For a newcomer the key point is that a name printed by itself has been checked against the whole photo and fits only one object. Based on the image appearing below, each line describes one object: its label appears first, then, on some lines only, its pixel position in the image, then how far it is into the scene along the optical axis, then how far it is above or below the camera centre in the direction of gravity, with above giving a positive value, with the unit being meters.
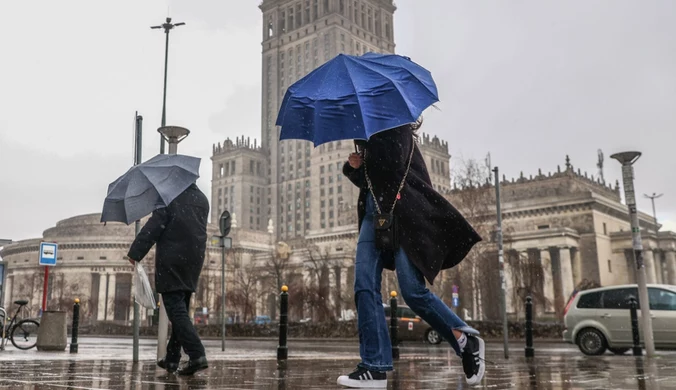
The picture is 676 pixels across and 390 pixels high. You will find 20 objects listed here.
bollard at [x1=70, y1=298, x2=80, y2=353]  13.81 -0.17
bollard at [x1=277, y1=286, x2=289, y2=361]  10.59 -0.18
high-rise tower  139.88 +55.52
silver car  15.52 -0.19
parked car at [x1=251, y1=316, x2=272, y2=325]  61.20 -0.22
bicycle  14.99 -0.26
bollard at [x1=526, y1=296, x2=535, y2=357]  12.77 -0.37
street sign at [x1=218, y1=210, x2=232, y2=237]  16.66 +2.35
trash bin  14.26 -0.27
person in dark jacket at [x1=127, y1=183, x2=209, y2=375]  6.44 +0.56
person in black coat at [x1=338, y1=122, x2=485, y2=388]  4.72 +0.46
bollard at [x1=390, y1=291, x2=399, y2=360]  12.81 -0.17
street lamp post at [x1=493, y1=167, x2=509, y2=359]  12.51 +1.03
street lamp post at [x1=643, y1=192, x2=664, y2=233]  72.18 +12.32
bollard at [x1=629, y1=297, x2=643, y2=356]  14.20 -0.36
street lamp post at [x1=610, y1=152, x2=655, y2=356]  12.96 +1.41
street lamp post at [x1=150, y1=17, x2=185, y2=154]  20.84 +9.00
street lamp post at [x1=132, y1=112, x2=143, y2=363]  9.49 +2.56
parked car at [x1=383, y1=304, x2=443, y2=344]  24.48 -0.52
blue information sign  16.42 +1.66
